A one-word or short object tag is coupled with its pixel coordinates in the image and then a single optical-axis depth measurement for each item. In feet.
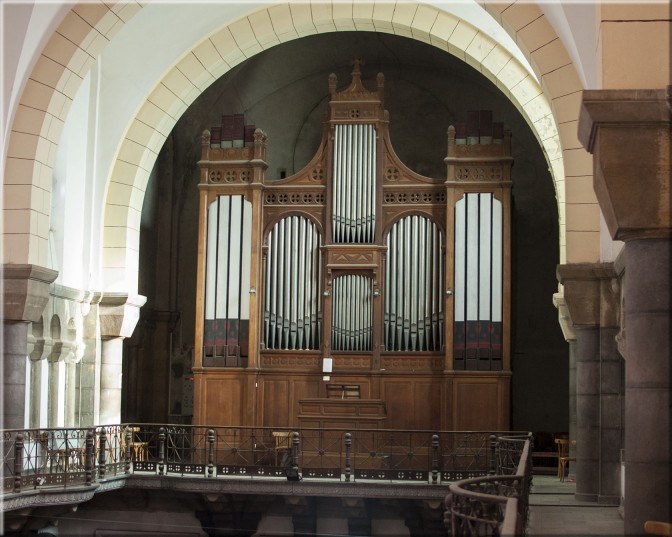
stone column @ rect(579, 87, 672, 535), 18.24
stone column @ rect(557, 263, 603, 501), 37.70
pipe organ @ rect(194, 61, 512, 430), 50.21
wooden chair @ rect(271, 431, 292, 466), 46.92
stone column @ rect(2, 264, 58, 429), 37.01
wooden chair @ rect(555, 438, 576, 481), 48.75
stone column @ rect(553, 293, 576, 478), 47.96
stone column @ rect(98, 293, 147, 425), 49.21
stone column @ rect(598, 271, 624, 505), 37.09
